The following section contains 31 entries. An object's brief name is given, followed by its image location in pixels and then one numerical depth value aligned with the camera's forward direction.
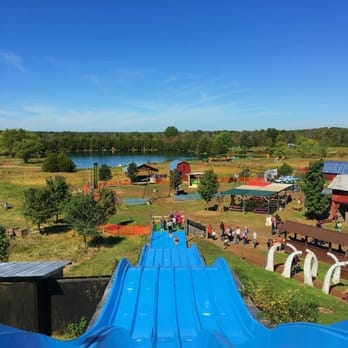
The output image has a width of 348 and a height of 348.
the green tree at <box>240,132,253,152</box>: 140.56
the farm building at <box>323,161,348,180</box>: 40.25
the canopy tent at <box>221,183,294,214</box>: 30.44
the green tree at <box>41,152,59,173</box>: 71.06
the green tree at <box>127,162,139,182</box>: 50.47
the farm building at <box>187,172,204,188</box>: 47.25
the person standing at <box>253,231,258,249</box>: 21.61
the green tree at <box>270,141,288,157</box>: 102.69
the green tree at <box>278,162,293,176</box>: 53.72
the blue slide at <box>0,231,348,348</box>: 5.47
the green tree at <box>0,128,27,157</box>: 114.12
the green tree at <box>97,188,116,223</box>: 24.49
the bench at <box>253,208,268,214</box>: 31.68
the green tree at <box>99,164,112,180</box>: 51.42
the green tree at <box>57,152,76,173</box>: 70.59
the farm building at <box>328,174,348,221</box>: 28.36
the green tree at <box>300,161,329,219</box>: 27.97
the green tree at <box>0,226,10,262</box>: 16.80
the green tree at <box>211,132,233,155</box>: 119.56
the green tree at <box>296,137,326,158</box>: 97.50
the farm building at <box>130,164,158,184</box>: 51.31
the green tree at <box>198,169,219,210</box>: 31.72
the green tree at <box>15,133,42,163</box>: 96.25
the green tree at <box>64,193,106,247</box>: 21.72
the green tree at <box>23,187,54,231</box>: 25.33
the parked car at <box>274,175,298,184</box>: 47.19
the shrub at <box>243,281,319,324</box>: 9.97
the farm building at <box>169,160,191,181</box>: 53.00
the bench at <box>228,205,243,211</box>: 32.73
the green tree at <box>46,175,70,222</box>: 26.48
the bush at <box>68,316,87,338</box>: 11.16
